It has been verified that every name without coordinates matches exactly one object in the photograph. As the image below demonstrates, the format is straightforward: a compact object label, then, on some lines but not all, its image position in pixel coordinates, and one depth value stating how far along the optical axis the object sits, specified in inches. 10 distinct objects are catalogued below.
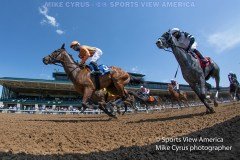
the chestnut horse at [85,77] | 264.3
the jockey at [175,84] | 525.9
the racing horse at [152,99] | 370.3
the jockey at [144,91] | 514.4
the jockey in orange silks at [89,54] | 268.6
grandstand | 1008.4
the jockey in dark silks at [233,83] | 483.4
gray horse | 227.6
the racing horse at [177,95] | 517.5
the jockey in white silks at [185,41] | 237.7
